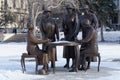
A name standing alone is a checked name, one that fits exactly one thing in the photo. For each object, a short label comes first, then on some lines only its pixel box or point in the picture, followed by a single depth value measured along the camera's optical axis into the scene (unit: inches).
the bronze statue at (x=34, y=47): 531.2
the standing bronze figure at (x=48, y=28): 549.0
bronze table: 523.8
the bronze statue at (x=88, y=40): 547.5
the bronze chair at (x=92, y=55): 546.6
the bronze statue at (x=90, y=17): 560.7
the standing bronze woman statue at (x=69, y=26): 560.7
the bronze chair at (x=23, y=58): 533.0
